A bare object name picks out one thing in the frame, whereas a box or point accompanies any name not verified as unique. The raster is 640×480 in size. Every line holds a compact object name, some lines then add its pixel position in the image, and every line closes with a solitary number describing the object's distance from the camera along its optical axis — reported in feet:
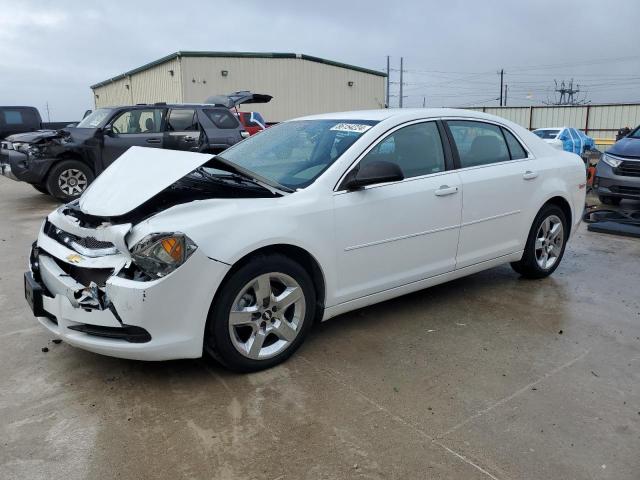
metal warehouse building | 80.94
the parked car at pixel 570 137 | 61.82
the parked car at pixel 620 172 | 27.68
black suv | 31.68
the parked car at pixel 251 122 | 51.55
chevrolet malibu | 9.80
